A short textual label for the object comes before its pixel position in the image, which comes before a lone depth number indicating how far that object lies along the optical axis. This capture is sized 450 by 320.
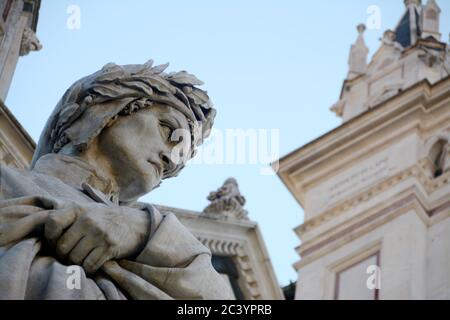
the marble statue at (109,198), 4.36
